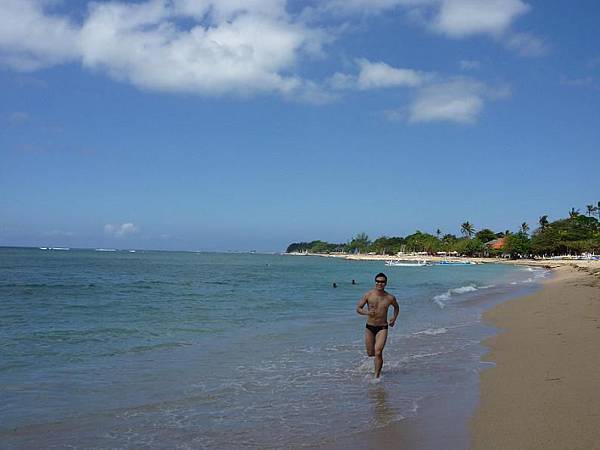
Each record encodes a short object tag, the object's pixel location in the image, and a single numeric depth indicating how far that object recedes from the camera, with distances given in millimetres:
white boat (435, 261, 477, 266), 113625
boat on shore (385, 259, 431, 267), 108312
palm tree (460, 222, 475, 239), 171125
